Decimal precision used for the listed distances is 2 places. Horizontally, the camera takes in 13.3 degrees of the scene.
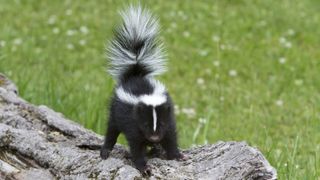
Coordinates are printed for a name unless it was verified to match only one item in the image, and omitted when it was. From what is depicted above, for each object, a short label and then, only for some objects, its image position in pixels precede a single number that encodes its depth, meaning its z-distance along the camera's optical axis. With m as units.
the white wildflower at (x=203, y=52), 16.61
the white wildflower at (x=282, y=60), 16.09
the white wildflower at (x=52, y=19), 18.34
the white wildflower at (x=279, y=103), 13.81
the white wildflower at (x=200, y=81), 15.04
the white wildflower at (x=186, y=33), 17.80
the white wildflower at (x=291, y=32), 17.79
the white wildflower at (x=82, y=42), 16.98
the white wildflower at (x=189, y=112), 13.21
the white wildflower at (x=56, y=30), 17.66
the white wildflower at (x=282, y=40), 17.35
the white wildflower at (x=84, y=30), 17.74
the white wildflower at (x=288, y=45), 17.01
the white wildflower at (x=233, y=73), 15.40
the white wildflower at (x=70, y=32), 17.47
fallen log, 6.25
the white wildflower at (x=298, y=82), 14.87
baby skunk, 6.51
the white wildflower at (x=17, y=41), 16.29
